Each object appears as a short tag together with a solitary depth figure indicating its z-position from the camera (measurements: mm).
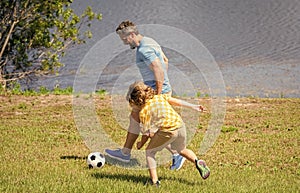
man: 14086
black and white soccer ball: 14875
